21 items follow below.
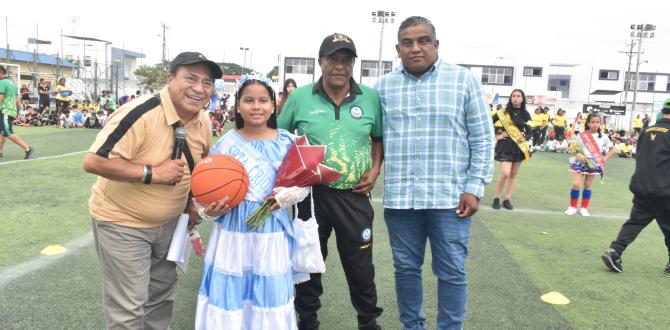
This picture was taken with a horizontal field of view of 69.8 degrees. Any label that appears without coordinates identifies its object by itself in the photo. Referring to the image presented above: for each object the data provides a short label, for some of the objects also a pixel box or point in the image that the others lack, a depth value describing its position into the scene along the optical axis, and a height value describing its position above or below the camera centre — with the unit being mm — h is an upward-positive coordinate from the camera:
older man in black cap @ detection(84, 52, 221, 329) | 2365 -435
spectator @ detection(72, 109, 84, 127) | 19109 -814
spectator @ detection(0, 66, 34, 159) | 9441 -345
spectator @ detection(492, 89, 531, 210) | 7402 -273
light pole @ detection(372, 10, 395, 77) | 43094 +9020
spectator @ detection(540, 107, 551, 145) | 19077 +20
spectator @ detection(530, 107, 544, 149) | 18839 -118
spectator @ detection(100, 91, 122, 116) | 21395 -214
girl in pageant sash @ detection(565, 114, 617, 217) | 7301 -537
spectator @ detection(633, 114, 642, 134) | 25828 +370
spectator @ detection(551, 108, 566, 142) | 21180 -35
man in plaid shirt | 2934 -191
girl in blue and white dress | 2535 -780
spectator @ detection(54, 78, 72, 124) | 18984 -44
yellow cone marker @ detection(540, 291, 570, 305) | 3942 -1435
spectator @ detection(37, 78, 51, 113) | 19198 -21
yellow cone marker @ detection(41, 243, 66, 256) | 4475 -1439
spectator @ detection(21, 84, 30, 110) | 19750 -146
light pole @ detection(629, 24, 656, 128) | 44719 +9196
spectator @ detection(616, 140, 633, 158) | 18422 -811
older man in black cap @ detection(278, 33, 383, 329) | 3020 -212
